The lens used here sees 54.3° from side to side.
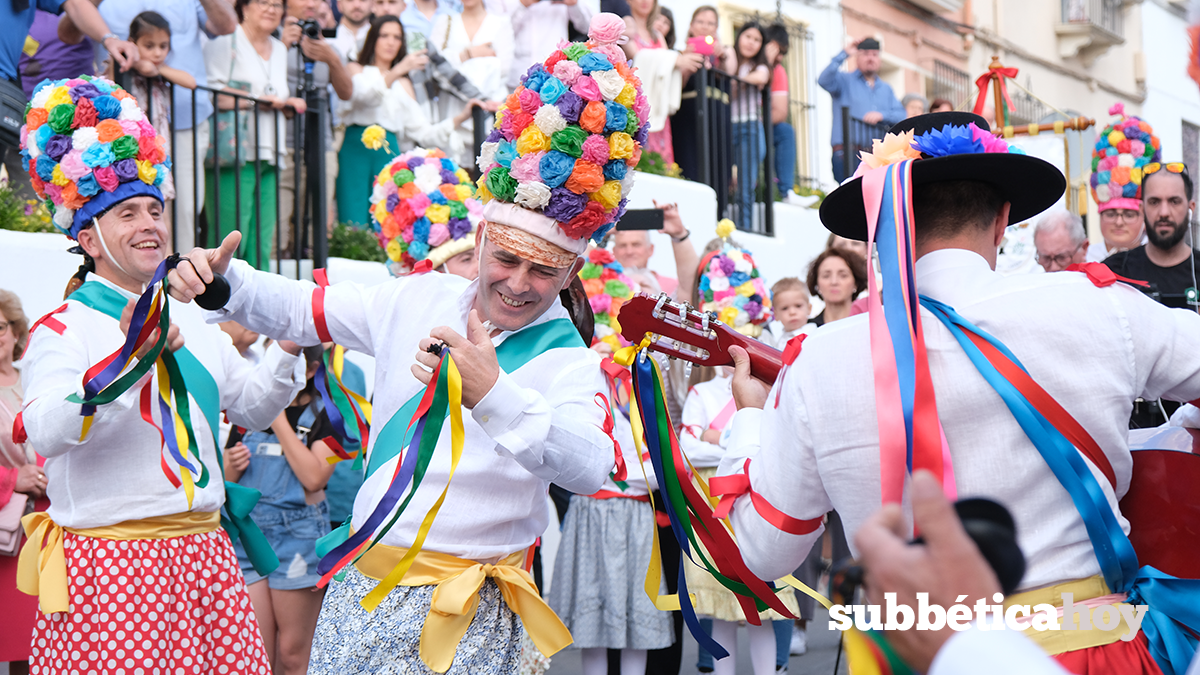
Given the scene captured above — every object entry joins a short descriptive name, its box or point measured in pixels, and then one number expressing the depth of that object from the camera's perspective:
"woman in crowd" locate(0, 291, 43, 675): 4.39
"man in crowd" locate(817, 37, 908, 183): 12.15
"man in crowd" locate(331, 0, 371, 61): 8.07
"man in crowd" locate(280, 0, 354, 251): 7.40
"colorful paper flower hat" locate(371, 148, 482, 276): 4.49
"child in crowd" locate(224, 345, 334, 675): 5.04
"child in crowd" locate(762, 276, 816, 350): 6.51
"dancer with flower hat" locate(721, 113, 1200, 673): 2.04
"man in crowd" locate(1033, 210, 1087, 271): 5.54
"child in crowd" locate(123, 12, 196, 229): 6.46
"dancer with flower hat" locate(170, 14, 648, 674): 2.79
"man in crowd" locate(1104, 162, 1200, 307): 5.31
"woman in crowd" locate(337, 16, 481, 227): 7.75
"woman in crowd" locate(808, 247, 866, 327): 6.26
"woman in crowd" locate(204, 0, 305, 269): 7.07
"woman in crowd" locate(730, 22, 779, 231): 10.72
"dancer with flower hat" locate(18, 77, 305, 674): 3.29
